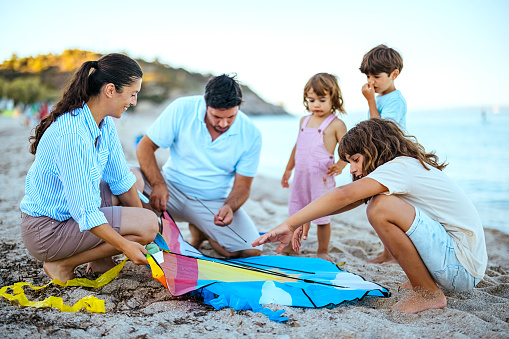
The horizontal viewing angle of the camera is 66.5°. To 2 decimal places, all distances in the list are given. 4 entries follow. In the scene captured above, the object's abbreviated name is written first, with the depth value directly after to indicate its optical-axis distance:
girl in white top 1.93
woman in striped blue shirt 1.97
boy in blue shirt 2.96
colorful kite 2.02
